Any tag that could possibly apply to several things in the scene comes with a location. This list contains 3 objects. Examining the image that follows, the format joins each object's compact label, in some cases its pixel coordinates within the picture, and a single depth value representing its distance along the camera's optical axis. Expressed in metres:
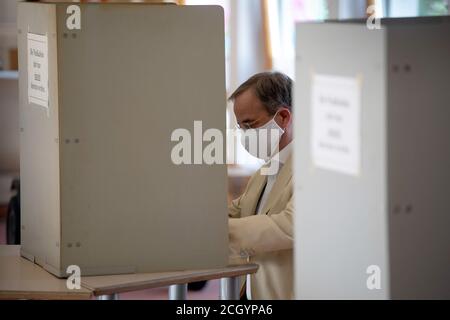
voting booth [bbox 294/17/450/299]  2.76
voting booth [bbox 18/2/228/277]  4.15
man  4.91
